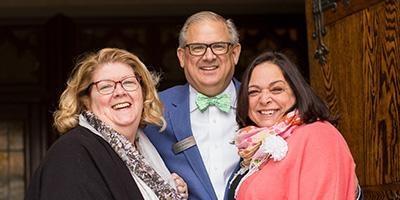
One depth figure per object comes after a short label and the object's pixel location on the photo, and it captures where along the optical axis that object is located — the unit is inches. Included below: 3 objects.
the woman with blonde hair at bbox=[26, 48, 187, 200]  113.6
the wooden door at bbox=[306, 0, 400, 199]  134.3
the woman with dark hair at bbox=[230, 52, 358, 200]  113.3
